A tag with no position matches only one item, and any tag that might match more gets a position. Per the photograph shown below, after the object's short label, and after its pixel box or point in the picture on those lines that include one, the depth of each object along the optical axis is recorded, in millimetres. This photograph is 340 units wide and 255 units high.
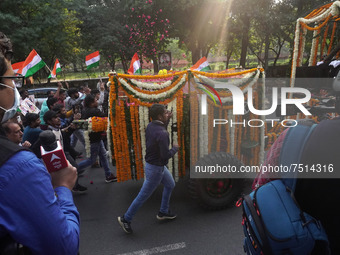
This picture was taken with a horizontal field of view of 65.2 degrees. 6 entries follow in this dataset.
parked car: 13627
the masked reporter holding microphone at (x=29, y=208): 1085
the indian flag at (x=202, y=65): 5725
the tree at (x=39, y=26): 14641
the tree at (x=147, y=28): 18062
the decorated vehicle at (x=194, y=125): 4180
